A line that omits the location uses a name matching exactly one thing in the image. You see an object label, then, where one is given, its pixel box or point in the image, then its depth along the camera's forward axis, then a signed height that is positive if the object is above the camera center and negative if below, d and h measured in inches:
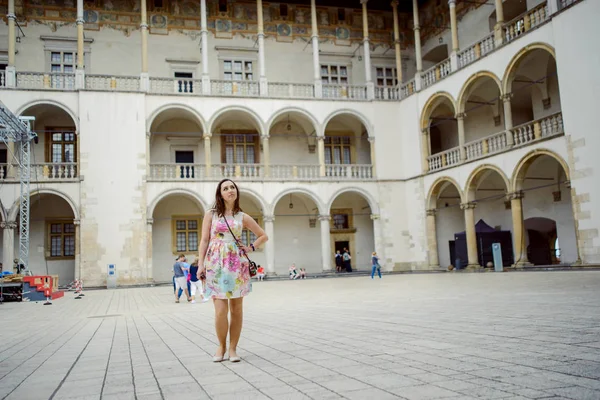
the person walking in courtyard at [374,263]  916.6 -14.3
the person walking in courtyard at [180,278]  585.8 -15.2
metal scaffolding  771.4 +205.1
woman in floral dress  197.8 +0.0
